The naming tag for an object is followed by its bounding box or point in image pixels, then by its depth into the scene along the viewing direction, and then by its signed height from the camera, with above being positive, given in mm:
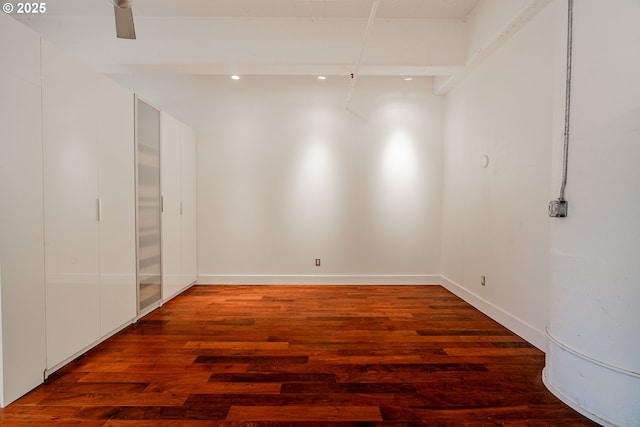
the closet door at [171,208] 3609 -89
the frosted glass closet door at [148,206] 3146 -59
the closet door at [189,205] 4102 -52
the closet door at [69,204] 2047 -31
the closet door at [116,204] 2580 -33
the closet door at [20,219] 1748 -123
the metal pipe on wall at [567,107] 1840 +635
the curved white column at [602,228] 1561 -126
